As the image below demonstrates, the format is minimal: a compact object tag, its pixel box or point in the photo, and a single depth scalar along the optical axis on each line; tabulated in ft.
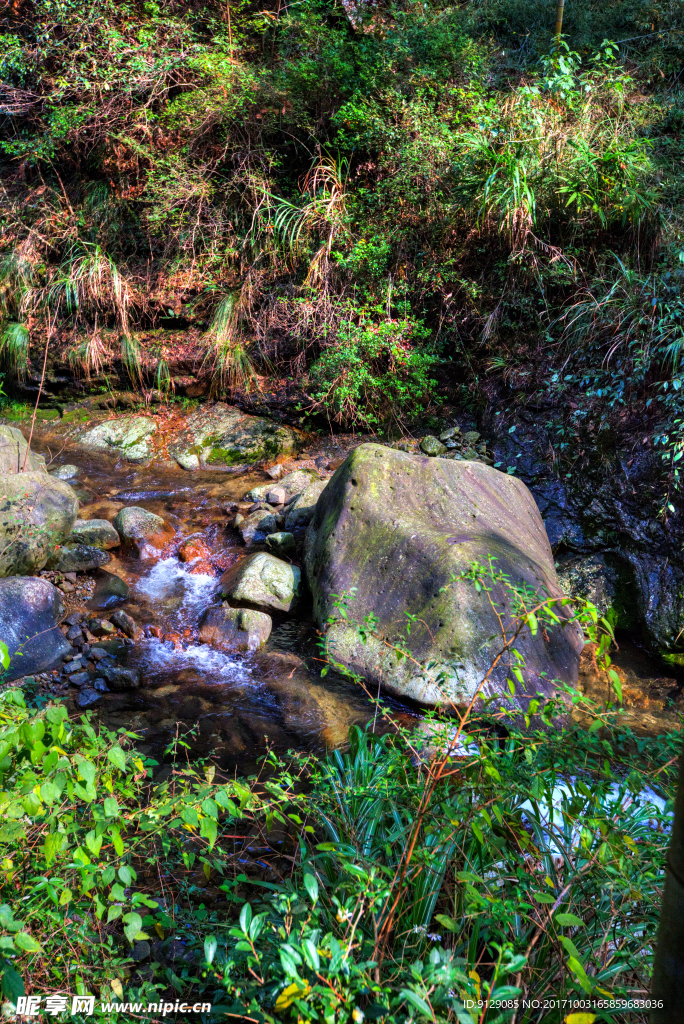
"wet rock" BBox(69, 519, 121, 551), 15.98
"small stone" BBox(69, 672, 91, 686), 11.67
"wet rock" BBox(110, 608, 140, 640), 13.37
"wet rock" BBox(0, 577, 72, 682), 11.75
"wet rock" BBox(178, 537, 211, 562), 16.16
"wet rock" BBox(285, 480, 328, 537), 17.06
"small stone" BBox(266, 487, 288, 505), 18.51
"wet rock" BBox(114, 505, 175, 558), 16.38
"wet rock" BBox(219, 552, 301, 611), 13.99
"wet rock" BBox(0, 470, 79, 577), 14.26
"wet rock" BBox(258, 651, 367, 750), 10.64
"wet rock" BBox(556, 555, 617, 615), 14.65
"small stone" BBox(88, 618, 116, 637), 13.23
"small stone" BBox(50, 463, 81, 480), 19.94
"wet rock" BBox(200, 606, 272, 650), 13.06
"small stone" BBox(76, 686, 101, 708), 11.16
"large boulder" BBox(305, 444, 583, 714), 10.77
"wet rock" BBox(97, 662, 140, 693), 11.63
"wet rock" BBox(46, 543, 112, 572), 15.05
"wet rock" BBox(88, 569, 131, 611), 14.32
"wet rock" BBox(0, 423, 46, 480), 16.69
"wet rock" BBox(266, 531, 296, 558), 15.96
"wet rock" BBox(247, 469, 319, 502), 18.82
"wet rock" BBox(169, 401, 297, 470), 21.62
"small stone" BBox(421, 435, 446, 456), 18.95
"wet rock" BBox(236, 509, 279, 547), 16.84
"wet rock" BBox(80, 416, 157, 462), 22.20
